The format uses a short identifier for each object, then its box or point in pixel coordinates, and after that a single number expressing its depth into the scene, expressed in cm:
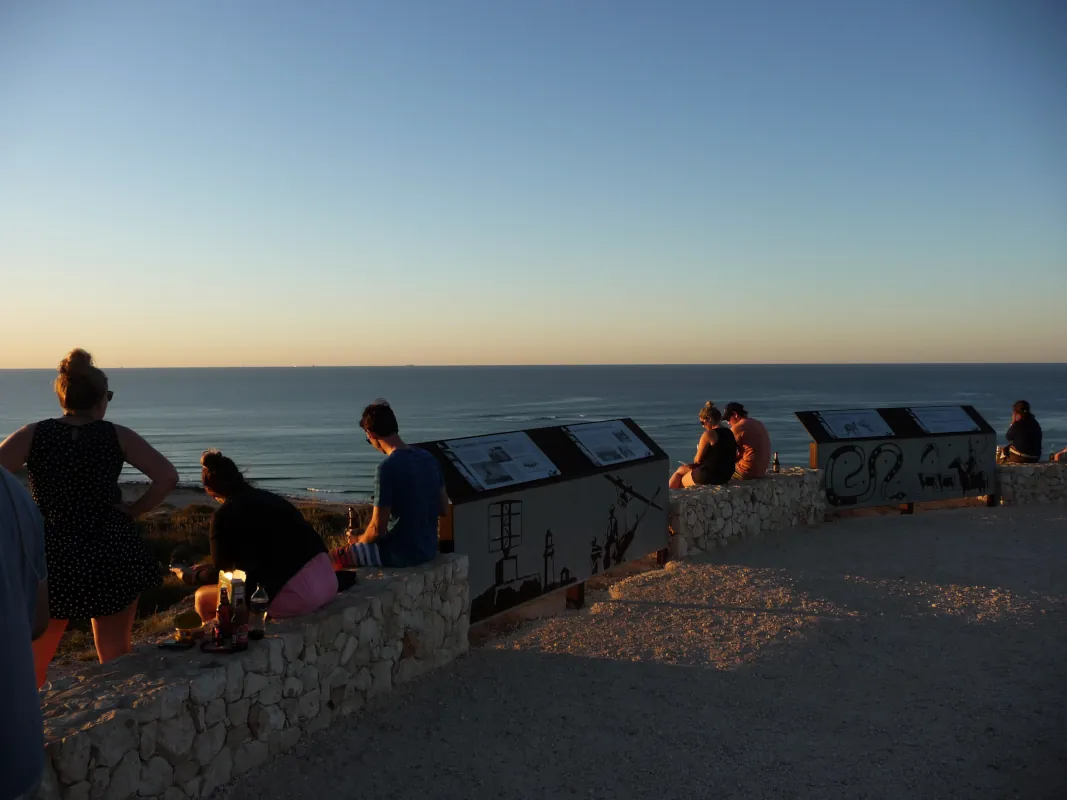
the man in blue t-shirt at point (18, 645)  220
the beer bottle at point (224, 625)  411
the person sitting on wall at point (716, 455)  990
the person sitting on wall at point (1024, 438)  1288
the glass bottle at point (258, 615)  421
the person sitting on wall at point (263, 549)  434
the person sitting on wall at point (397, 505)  543
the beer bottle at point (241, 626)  406
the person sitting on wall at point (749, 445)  1044
